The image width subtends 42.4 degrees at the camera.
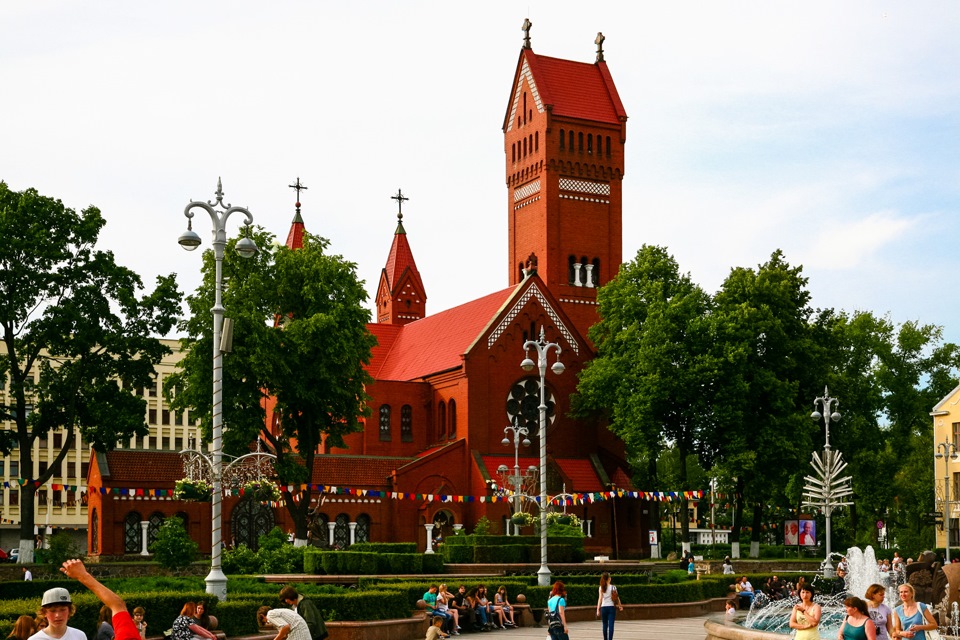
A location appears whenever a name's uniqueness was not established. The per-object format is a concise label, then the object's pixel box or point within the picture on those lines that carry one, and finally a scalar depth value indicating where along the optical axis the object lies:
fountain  23.45
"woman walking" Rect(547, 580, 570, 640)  24.00
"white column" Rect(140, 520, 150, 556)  55.84
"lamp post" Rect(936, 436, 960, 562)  63.08
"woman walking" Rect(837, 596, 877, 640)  14.47
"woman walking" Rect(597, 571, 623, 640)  25.98
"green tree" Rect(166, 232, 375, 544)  50.59
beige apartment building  94.12
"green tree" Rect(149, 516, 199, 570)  43.75
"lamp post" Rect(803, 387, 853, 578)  43.19
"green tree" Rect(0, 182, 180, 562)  48.84
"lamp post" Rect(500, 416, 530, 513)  49.41
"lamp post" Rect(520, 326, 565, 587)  36.84
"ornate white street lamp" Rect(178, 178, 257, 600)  26.31
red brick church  59.56
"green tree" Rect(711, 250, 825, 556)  55.84
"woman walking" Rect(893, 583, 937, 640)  15.19
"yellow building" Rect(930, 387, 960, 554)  66.12
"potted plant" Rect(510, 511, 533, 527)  46.69
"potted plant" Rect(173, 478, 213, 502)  33.72
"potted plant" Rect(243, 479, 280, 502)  39.39
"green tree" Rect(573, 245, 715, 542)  56.91
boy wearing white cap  8.53
